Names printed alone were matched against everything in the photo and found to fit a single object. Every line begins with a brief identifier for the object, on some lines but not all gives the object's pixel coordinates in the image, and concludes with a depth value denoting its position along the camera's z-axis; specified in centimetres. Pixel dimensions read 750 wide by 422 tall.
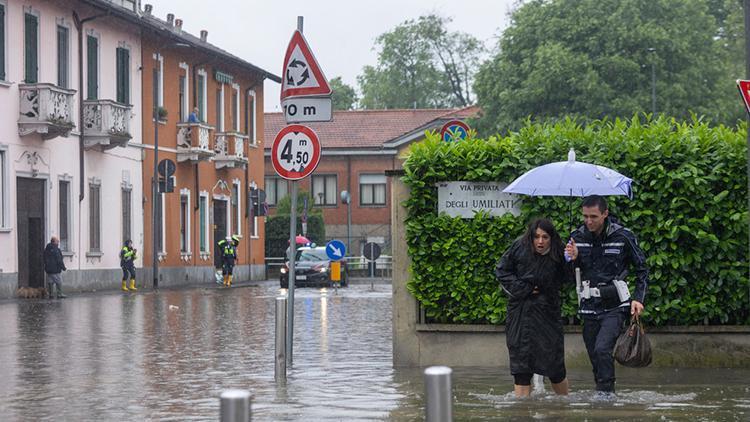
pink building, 3962
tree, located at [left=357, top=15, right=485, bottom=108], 10962
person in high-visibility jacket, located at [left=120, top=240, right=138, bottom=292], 4553
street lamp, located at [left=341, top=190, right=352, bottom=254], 8262
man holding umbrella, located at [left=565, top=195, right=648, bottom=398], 1195
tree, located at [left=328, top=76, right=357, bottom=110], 12394
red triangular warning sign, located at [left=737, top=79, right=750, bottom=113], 1260
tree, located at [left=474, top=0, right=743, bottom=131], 6316
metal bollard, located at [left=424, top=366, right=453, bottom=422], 570
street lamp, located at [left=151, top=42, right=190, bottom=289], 4919
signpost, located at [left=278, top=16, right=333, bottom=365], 1534
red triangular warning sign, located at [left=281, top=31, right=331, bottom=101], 1531
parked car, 5012
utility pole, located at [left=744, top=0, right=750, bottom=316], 1293
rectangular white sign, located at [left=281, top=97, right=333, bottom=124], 1539
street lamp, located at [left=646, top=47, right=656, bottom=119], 6075
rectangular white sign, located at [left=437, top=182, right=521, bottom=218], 1541
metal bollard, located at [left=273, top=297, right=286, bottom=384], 1359
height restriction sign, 1548
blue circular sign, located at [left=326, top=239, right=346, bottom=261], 4188
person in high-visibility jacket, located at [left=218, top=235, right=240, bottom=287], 5234
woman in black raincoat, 1174
